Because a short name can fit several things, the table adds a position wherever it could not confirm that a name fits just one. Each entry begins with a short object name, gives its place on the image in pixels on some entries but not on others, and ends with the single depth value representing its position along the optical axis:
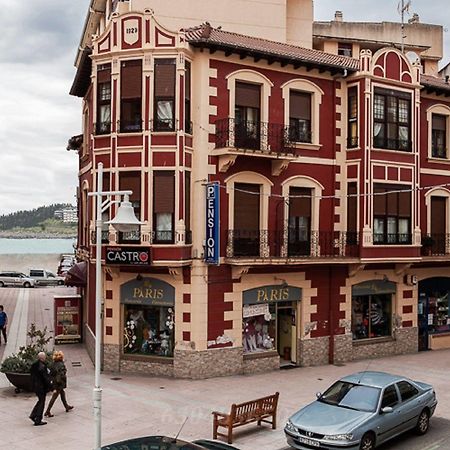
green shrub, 18.45
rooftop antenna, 28.17
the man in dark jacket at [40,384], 15.78
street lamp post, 12.59
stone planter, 18.36
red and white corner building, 21.28
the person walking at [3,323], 27.20
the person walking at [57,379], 16.50
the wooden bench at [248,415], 14.59
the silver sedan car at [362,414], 13.34
